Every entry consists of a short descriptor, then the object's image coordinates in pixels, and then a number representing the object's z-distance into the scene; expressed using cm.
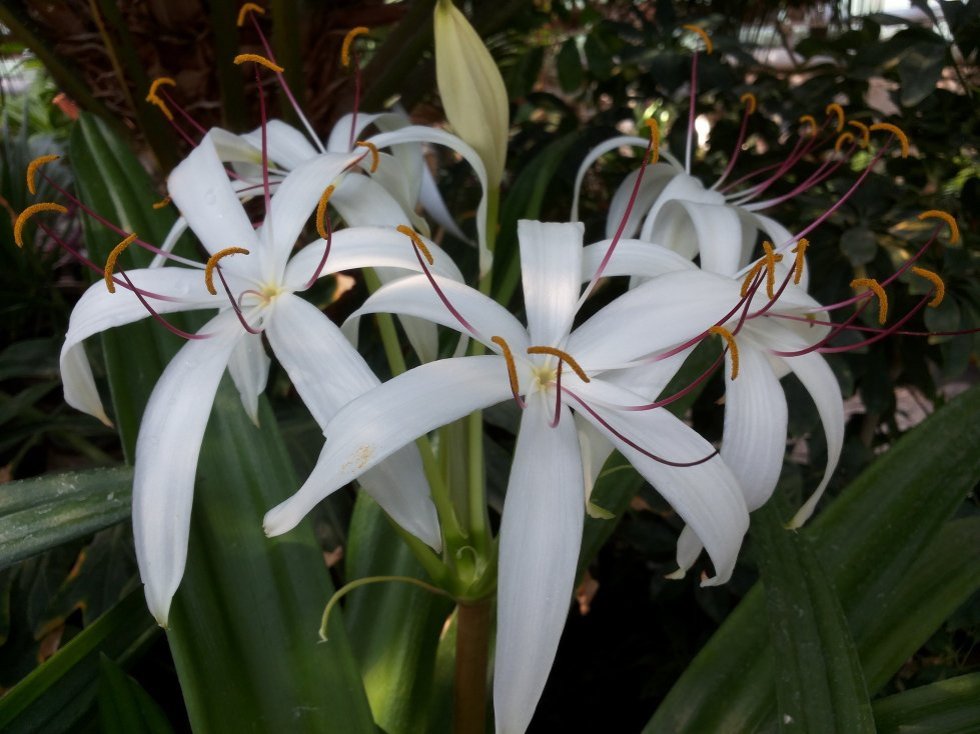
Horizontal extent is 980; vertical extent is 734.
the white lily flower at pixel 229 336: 33
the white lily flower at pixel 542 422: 30
